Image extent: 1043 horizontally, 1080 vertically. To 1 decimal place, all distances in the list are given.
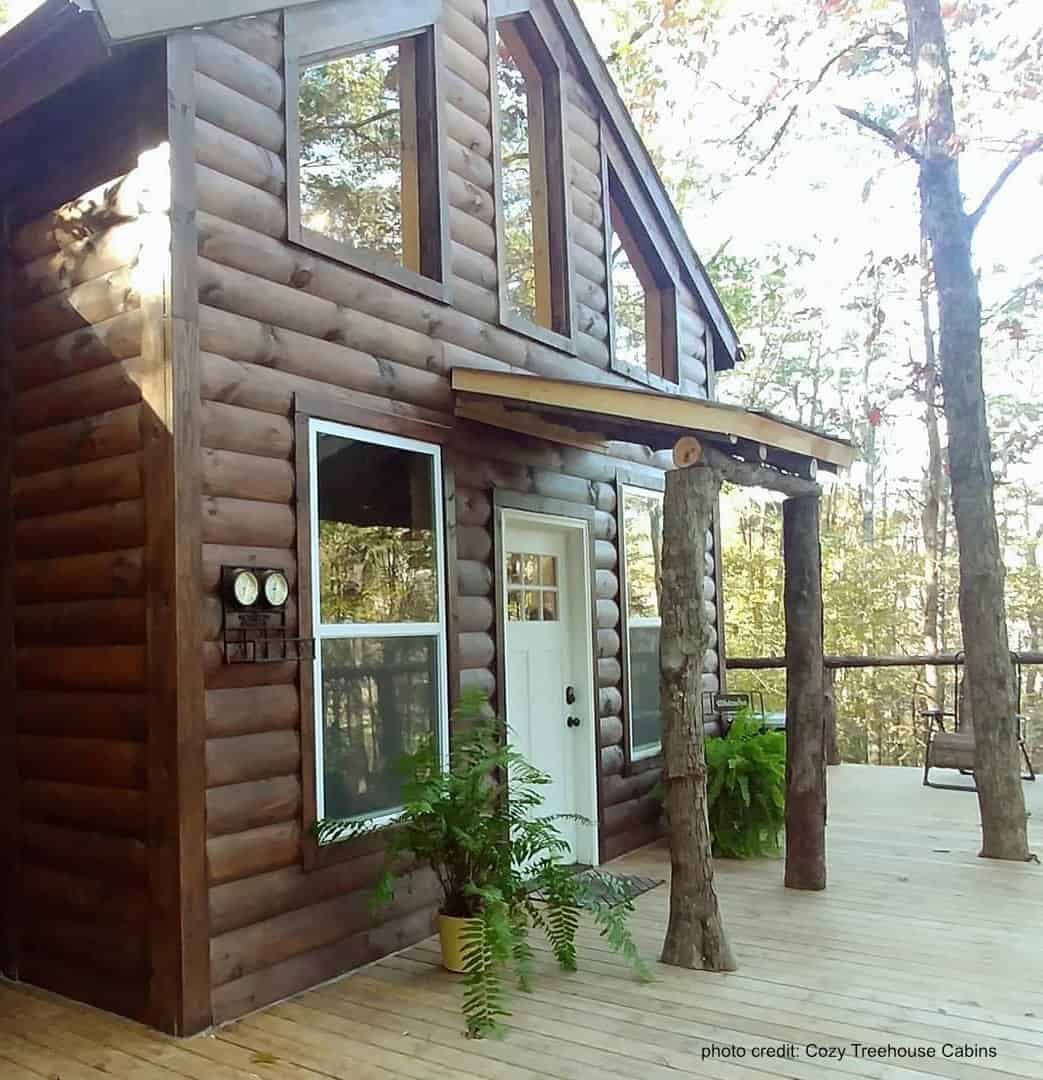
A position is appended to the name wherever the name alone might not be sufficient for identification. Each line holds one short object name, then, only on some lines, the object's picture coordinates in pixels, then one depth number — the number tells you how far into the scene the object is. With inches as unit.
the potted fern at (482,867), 143.4
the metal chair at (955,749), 300.5
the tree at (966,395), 227.8
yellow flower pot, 148.8
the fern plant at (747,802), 222.4
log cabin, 134.9
